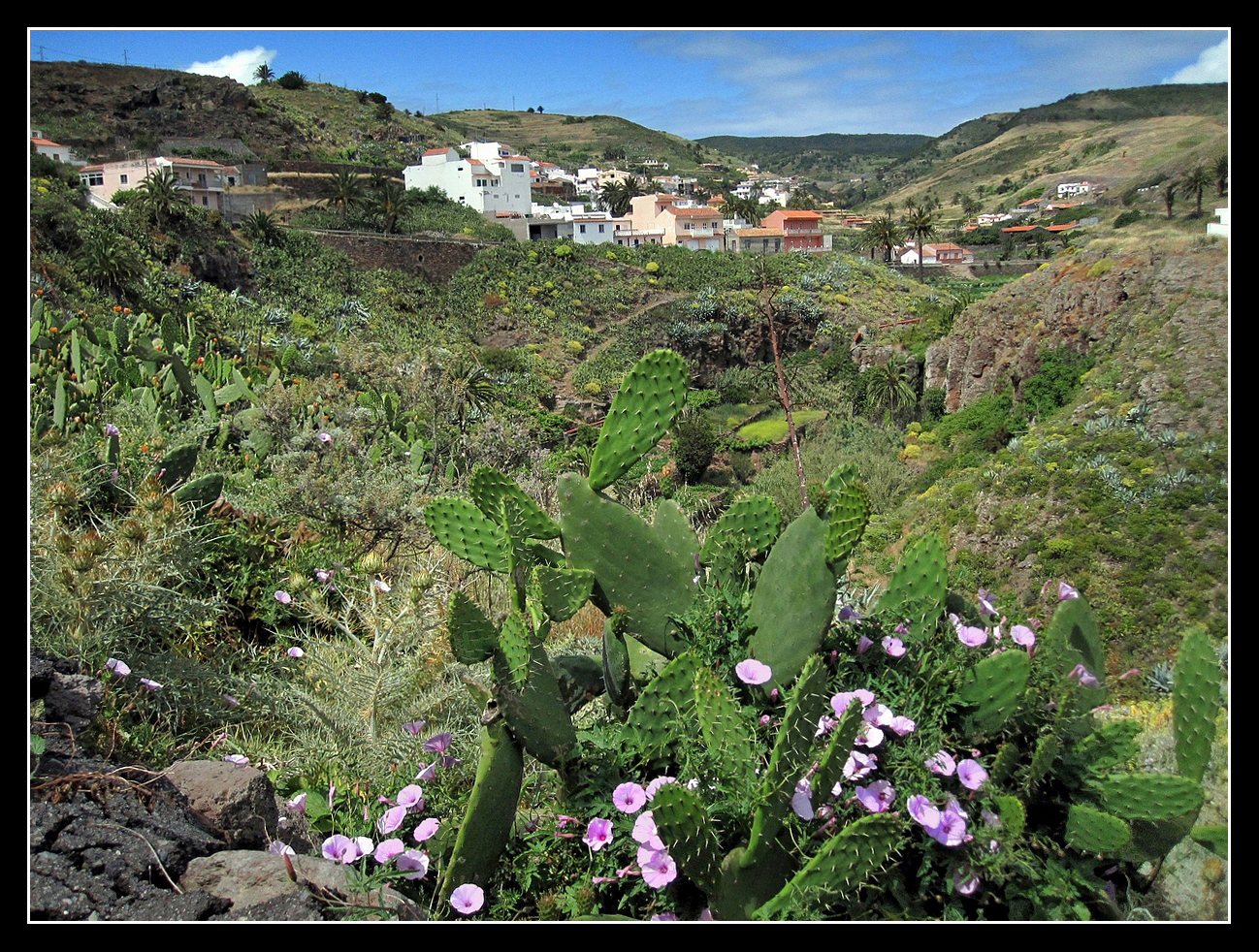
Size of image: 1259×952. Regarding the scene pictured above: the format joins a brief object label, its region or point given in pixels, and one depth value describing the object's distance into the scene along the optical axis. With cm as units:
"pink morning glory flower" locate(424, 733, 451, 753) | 202
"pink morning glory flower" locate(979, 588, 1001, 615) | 211
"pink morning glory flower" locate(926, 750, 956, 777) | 161
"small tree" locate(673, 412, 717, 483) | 2272
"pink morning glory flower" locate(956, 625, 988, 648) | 189
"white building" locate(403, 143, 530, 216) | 4744
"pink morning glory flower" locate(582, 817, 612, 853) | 171
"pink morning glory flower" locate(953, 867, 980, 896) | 152
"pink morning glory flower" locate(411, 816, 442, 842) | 175
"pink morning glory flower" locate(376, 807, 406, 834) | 178
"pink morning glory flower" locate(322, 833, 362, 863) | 171
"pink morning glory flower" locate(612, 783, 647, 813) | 169
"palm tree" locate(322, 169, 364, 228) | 4044
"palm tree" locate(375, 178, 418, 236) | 3903
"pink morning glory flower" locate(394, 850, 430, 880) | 174
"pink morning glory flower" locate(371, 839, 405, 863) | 170
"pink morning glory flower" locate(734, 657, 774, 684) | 175
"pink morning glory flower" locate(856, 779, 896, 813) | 154
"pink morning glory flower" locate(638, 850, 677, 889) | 155
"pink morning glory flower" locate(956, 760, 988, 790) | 161
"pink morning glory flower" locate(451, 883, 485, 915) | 166
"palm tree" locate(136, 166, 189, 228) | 2845
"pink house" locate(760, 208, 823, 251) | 5122
